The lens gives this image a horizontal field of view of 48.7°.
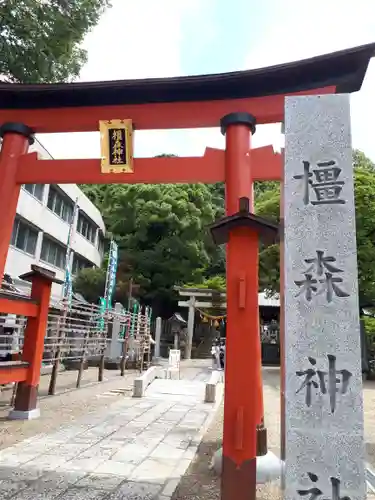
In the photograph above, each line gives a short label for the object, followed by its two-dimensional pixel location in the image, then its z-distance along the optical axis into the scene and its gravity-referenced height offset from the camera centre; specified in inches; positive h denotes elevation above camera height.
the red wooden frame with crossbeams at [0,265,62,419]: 297.7 -1.5
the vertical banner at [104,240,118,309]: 759.7 +129.0
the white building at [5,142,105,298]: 697.6 +216.0
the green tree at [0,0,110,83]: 439.8 +327.7
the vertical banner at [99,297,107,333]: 564.7 +33.8
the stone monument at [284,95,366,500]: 119.0 +14.3
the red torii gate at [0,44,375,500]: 173.5 +124.4
